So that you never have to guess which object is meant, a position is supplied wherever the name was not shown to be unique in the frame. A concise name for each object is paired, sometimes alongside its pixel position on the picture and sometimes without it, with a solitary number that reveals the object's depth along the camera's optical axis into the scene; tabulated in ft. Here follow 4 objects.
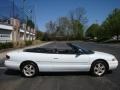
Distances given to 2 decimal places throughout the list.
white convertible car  12.20
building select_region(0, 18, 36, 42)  53.07
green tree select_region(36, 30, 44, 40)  132.14
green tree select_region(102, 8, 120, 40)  87.03
